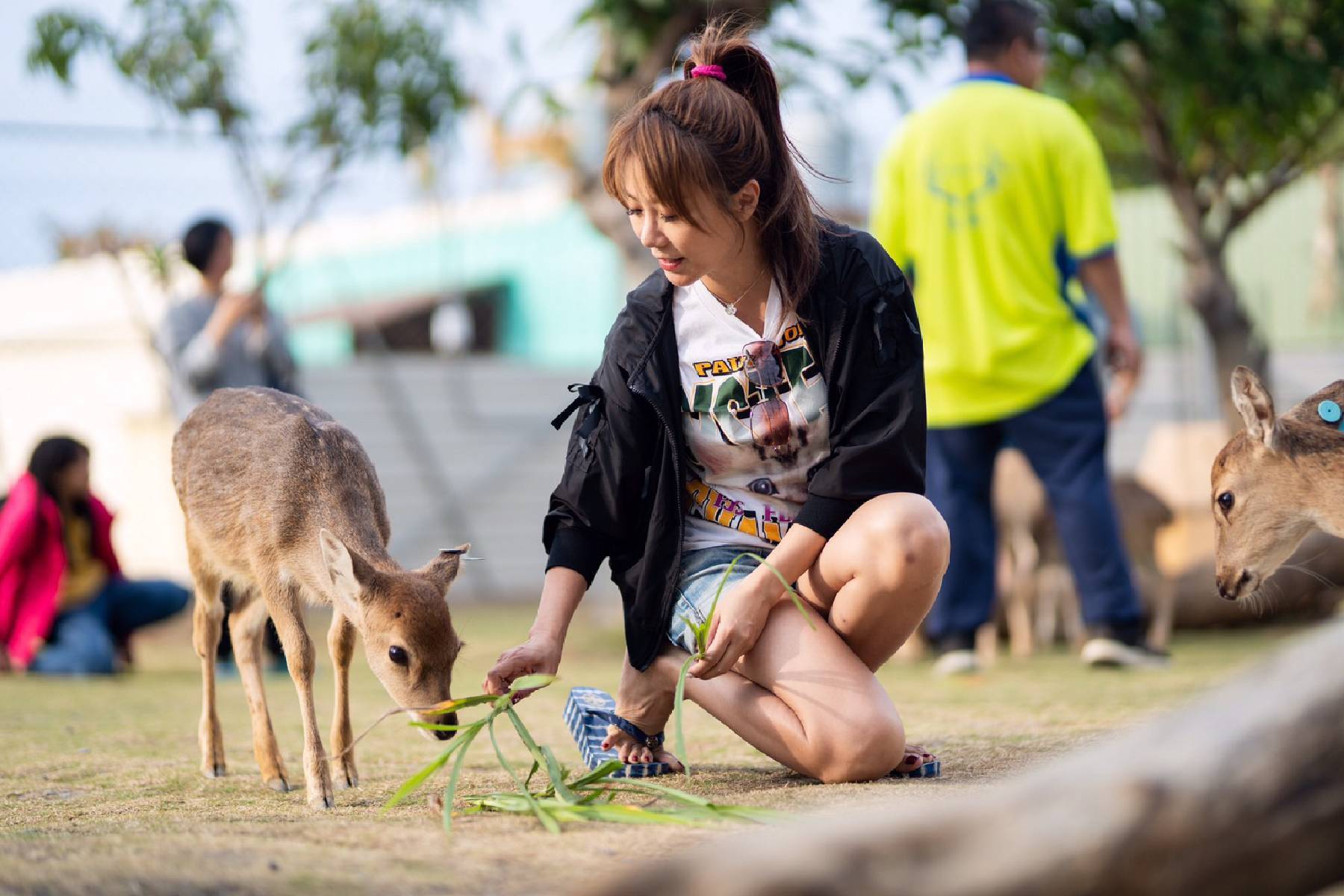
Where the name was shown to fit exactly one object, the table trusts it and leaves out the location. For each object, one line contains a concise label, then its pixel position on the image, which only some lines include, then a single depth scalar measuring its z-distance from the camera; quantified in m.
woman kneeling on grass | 3.43
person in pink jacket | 7.94
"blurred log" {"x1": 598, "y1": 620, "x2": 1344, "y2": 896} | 1.54
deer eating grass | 3.52
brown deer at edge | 4.04
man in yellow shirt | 6.11
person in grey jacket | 6.92
